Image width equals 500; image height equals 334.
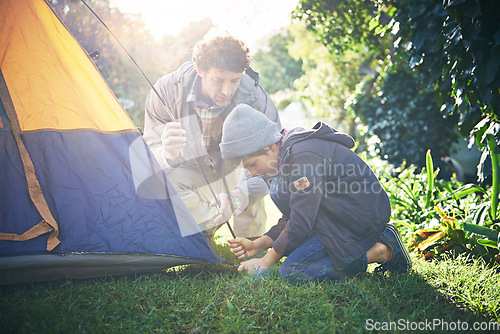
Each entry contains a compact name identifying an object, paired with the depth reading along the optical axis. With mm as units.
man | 2643
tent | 2105
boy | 2074
